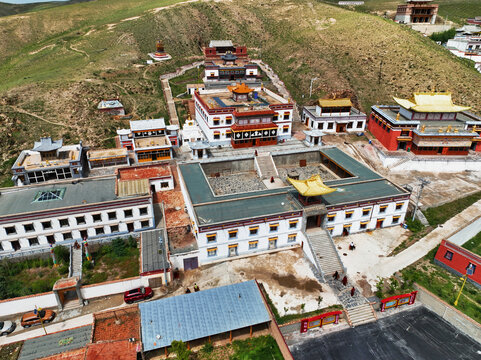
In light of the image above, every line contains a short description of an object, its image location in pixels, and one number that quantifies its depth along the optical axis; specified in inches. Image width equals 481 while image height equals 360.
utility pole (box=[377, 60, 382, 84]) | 3669.5
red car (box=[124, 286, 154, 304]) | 1437.0
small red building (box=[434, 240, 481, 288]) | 1470.2
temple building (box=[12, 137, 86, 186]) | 2246.6
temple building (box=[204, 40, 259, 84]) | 3845.0
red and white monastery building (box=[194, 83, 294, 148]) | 2687.0
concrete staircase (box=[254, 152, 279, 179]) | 2332.7
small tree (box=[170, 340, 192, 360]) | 1063.0
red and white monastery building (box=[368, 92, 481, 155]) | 2544.3
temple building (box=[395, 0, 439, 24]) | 5147.6
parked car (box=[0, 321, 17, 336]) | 1300.4
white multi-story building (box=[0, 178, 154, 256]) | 1694.1
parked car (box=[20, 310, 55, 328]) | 1334.9
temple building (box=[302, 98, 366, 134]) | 3009.4
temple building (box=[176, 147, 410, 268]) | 1616.6
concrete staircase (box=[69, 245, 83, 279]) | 1564.3
